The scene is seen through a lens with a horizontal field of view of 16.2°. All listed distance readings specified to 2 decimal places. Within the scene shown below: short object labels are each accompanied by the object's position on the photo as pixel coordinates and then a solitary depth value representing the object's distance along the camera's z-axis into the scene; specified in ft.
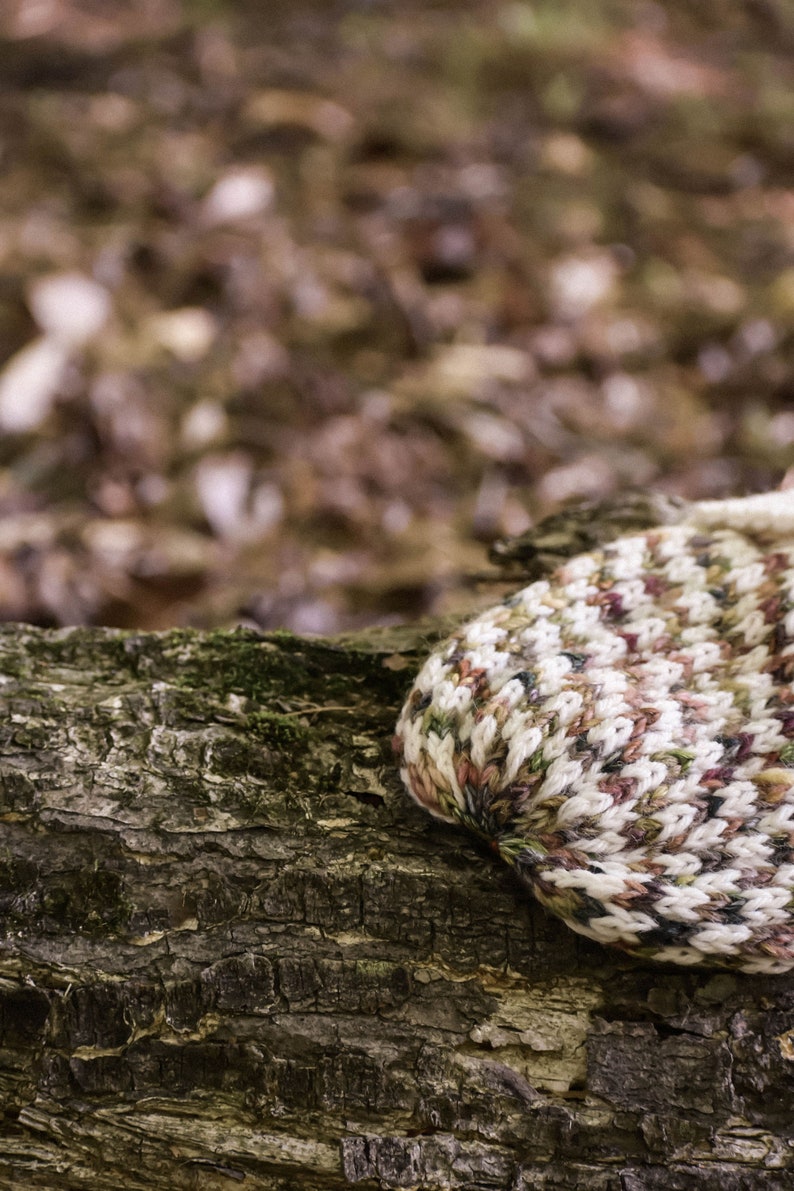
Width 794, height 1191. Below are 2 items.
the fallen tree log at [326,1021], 1.89
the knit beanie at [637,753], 1.87
